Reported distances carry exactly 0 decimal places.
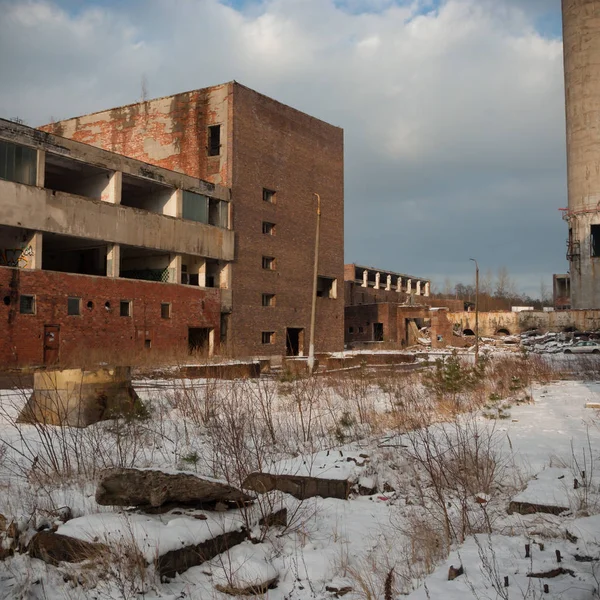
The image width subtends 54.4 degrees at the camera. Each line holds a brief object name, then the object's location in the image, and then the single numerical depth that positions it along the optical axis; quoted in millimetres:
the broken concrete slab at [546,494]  5371
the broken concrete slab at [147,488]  5141
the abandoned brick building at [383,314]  47531
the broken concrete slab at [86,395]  9641
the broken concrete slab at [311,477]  6195
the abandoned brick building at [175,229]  23859
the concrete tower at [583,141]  47312
